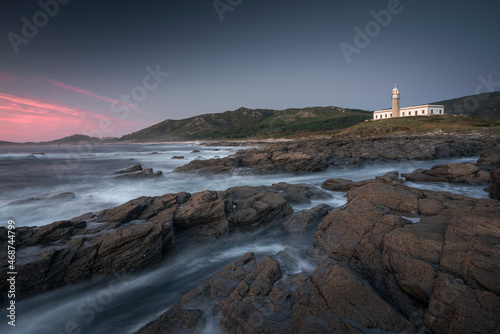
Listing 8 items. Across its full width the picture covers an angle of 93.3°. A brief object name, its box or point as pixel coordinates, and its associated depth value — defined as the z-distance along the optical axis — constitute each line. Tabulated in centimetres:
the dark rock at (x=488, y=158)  1450
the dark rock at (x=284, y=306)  387
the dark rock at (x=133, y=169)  2258
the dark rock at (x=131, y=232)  614
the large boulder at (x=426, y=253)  367
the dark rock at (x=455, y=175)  1266
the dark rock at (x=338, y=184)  1332
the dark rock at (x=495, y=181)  916
